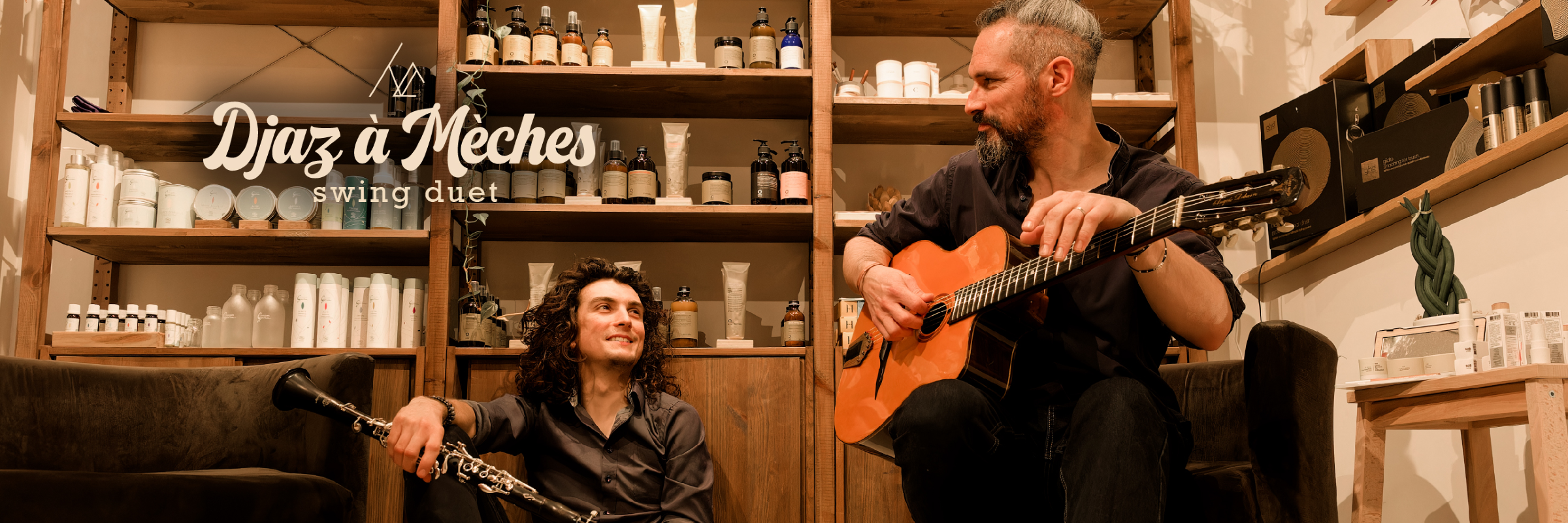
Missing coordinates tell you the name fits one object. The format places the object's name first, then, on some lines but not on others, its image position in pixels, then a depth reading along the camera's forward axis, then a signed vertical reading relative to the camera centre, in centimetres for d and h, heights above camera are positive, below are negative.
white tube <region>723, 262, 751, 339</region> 299 +11
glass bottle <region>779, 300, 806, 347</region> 297 +3
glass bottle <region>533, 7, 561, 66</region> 294 +84
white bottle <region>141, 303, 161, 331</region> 279 +5
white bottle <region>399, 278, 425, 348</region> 289 +6
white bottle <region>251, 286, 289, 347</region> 290 +4
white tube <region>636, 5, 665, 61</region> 302 +91
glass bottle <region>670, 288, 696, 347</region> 291 +4
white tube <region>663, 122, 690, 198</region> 302 +53
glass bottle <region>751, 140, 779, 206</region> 296 +45
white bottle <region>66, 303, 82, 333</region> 277 +6
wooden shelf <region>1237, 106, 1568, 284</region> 195 +32
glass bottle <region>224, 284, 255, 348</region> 291 +5
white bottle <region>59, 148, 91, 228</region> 281 +40
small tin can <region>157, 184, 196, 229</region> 288 +37
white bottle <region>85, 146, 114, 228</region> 284 +41
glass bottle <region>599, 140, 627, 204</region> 294 +45
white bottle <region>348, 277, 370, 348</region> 286 +5
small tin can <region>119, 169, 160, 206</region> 287 +43
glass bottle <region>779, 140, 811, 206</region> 295 +44
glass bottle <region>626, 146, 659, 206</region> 295 +45
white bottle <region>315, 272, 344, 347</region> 284 +7
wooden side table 150 -15
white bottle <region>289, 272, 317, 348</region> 283 +7
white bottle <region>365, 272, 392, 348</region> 284 +7
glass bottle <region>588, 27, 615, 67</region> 299 +83
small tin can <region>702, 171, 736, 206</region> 298 +43
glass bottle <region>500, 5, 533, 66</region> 294 +84
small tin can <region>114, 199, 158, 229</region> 285 +35
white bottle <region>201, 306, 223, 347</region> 291 +3
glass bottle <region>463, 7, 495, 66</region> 293 +83
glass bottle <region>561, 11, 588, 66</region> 297 +85
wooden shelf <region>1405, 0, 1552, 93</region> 203 +58
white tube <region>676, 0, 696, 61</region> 303 +91
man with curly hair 235 -18
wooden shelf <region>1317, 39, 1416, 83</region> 260 +71
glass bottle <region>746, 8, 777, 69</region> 300 +84
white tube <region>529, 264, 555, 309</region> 298 +17
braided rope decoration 194 +13
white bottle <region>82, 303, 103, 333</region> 277 +5
